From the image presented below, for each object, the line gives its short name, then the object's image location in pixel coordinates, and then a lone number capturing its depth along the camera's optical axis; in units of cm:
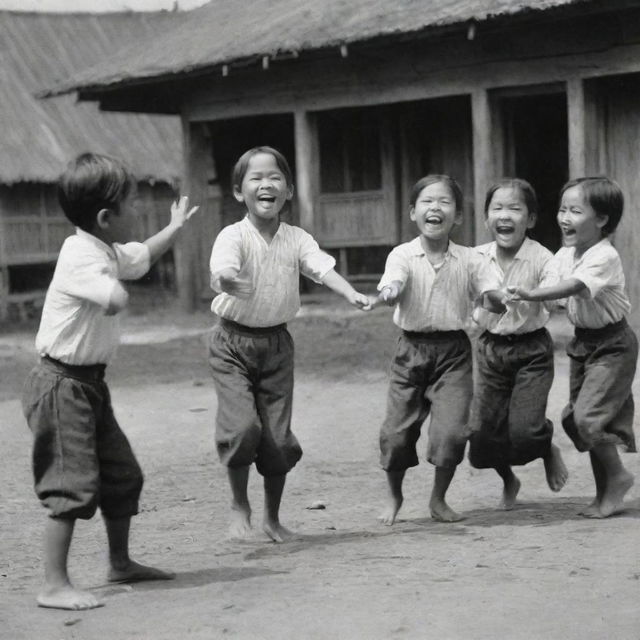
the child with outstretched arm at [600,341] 509
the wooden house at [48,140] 1966
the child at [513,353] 518
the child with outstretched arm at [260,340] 489
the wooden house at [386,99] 1116
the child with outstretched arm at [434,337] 504
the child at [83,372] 394
